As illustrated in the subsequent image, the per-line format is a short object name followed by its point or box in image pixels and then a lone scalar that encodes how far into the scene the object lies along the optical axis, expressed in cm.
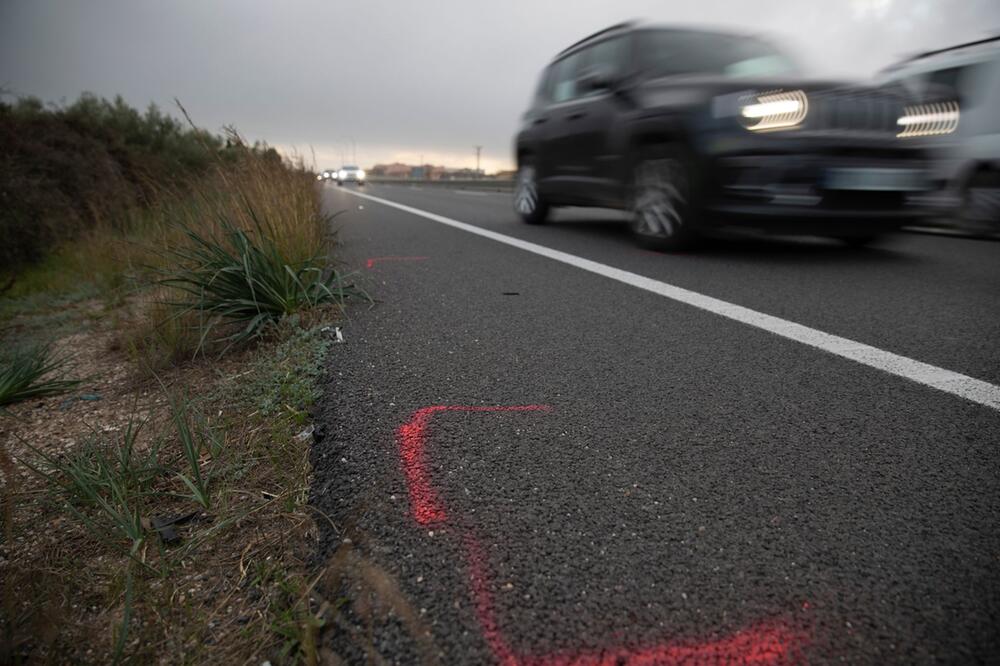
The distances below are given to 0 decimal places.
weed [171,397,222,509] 152
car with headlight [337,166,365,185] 3749
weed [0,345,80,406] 262
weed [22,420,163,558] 142
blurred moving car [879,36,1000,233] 549
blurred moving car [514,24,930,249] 425
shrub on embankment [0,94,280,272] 702
